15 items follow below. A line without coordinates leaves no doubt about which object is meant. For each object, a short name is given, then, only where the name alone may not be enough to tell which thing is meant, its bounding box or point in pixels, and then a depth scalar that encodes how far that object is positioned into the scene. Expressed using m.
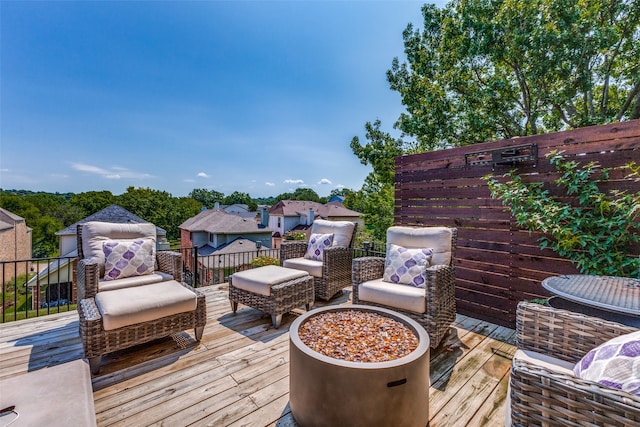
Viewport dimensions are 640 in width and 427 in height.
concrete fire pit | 1.34
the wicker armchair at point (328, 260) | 3.77
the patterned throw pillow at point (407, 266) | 2.85
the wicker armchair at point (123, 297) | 2.13
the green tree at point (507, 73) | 5.59
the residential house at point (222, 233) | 17.48
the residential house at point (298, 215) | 24.95
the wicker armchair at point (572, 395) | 0.79
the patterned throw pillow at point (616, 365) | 0.87
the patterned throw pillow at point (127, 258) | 2.91
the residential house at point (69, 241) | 11.94
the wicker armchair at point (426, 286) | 2.49
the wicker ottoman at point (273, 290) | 3.01
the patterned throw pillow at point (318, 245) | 4.08
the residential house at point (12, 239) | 14.44
